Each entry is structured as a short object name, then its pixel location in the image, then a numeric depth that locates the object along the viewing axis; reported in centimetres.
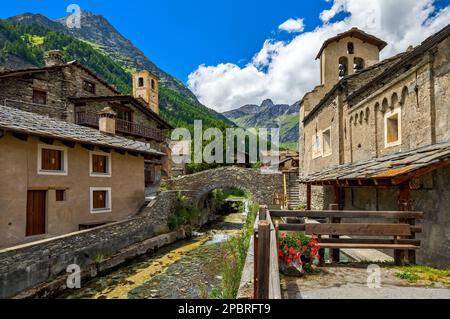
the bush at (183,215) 1775
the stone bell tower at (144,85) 3666
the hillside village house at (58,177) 932
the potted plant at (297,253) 471
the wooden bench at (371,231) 504
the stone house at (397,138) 568
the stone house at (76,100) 2077
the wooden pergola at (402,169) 502
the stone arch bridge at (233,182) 2173
